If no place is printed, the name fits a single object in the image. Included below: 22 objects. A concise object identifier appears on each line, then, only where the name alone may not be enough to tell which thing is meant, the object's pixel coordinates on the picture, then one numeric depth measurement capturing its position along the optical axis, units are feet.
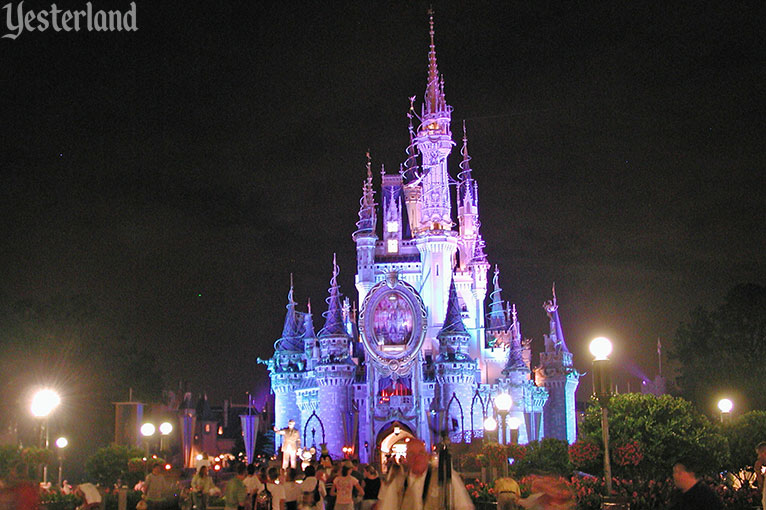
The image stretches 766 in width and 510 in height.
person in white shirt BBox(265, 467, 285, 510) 60.75
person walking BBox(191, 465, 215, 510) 68.74
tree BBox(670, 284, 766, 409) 186.80
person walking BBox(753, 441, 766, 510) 53.06
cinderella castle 223.51
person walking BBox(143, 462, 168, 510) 58.49
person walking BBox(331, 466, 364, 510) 61.00
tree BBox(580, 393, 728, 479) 101.91
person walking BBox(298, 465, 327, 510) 62.08
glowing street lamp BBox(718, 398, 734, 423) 103.81
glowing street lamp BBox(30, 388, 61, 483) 85.10
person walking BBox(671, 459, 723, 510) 33.91
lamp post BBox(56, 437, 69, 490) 141.30
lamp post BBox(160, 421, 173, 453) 123.15
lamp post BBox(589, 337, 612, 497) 54.90
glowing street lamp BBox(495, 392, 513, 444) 111.34
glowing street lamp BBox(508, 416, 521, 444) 147.30
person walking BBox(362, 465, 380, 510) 63.92
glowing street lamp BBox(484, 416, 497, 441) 135.33
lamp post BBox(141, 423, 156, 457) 102.99
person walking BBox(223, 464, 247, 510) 60.80
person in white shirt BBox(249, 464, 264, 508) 63.41
